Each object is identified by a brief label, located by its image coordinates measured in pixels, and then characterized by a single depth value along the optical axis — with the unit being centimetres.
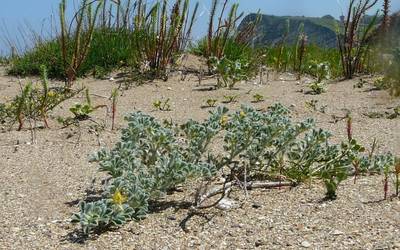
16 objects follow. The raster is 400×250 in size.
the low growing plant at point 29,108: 389
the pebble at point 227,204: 238
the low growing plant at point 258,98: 483
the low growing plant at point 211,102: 464
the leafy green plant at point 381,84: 532
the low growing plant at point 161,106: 455
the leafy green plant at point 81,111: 407
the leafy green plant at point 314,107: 448
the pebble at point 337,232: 211
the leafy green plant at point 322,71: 587
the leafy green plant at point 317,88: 527
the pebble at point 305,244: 204
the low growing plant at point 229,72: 550
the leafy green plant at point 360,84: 559
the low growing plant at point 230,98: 485
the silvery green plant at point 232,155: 235
